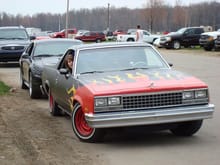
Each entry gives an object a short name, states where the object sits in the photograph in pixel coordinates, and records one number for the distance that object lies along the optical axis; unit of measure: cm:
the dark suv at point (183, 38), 4106
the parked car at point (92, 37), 6625
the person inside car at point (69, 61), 898
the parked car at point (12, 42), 2367
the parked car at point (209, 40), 3519
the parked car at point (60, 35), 6562
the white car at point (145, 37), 4978
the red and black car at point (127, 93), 714
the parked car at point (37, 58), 1279
